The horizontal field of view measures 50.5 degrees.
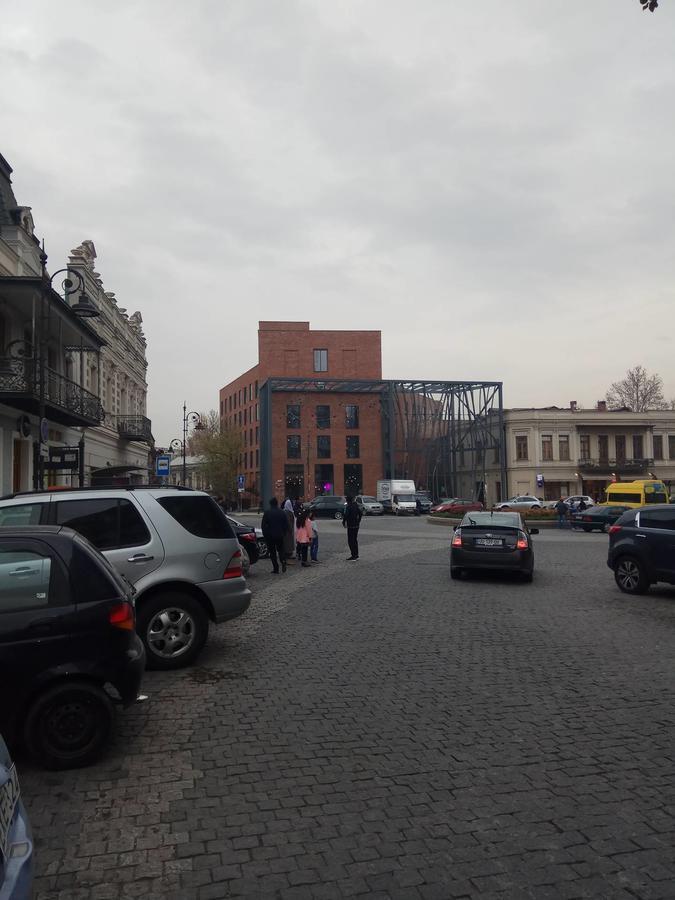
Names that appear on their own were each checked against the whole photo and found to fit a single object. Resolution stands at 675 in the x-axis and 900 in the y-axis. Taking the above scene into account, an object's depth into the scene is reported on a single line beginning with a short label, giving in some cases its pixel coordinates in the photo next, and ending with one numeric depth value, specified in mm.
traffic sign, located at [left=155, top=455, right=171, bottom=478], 27344
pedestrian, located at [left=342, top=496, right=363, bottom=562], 18234
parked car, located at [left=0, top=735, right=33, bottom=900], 2238
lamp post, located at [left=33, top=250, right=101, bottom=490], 16531
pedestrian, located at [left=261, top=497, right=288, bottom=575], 16078
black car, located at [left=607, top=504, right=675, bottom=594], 11734
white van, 56719
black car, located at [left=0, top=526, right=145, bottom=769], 4520
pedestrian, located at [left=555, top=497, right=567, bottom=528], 36000
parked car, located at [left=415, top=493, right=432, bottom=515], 58656
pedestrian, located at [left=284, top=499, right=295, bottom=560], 17486
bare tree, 75188
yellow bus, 32375
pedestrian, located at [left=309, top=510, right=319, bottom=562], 18750
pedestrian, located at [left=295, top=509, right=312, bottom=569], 17828
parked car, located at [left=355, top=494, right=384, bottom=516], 57491
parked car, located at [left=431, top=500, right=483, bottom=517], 42250
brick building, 74938
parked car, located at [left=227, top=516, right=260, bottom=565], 16656
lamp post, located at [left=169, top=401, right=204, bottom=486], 45531
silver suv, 7086
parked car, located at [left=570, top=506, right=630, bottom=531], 31234
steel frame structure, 70625
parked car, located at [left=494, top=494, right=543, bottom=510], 47969
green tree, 76938
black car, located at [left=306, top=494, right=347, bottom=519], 50594
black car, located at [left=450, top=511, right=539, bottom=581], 13766
